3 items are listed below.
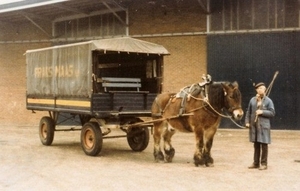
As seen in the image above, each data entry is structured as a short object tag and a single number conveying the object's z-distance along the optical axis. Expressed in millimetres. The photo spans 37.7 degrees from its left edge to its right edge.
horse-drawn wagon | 11047
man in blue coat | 9227
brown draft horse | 9242
